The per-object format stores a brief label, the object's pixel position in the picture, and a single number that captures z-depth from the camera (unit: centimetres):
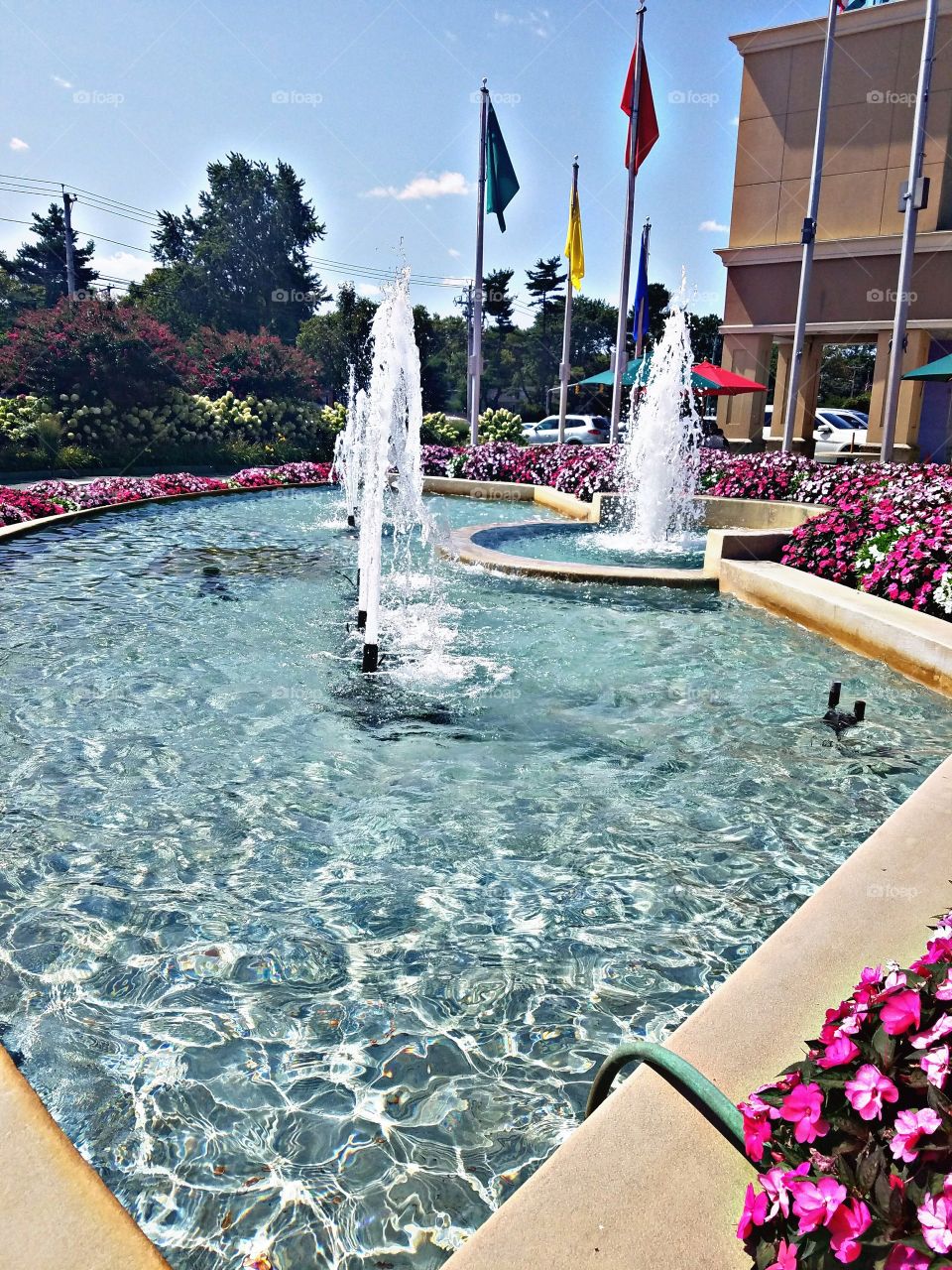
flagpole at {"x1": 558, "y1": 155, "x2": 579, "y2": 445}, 2520
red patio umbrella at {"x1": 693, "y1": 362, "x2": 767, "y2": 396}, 2234
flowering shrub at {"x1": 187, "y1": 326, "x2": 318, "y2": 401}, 3428
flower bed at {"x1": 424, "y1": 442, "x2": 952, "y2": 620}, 853
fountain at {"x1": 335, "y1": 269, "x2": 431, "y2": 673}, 816
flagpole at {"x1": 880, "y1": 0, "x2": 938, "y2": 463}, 1788
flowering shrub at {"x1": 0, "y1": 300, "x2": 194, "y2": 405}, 2684
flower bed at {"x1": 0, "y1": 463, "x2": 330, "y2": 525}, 1449
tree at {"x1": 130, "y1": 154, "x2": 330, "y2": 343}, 6625
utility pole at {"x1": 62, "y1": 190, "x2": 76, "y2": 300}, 4393
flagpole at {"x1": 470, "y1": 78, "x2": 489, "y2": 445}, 2303
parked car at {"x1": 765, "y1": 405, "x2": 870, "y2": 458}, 3556
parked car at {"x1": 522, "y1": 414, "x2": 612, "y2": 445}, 3459
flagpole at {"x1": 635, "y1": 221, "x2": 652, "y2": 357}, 2499
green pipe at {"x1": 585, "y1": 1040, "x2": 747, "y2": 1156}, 199
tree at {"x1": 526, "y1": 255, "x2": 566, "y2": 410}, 8044
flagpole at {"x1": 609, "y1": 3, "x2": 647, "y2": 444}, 2109
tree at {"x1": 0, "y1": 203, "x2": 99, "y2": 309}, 7819
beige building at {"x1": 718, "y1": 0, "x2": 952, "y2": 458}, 2556
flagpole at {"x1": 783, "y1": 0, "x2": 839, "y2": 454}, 2076
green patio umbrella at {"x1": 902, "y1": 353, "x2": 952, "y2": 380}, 1783
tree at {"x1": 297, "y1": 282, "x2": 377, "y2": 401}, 5603
